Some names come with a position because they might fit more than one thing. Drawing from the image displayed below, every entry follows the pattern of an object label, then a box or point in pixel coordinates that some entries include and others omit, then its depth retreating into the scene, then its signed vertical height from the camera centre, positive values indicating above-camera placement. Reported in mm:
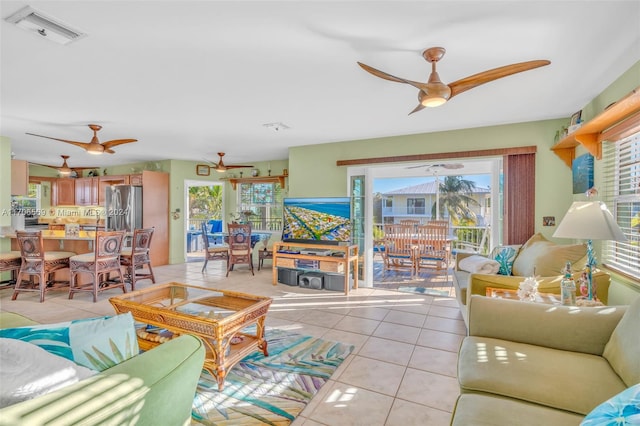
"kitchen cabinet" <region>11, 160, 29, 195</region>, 4949 +575
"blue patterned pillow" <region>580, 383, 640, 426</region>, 733 -502
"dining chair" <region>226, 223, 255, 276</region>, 5523 -560
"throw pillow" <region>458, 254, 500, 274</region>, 3031 -542
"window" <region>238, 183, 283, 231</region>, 6977 +189
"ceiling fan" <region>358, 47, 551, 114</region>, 1924 +869
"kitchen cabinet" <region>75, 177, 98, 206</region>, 7414 +521
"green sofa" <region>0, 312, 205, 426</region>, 687 -493
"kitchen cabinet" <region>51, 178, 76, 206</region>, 7723 +516
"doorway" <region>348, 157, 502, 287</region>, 4016 +385
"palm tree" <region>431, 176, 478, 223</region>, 8375 +396
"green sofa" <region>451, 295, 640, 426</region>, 1161 -719
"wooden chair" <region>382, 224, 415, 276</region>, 5371 -565
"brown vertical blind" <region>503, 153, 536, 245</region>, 3723 +183
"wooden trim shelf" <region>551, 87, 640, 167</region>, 2030 +710
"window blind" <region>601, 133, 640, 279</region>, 2312 +124
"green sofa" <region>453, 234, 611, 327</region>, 2297 -505
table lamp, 1863 -85
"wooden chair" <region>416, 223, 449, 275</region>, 5195 -550
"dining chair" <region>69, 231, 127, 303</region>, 3941 -654
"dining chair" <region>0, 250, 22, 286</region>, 4172 -673
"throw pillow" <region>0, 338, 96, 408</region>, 754 -427
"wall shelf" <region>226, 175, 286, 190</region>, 6597 +734
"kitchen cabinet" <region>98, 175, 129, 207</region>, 7219 +681
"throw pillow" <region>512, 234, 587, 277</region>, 2510 -406
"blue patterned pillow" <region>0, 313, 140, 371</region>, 1018 -441
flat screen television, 4617 -118
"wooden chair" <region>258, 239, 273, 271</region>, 6027 -822
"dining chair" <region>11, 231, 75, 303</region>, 3889 -615
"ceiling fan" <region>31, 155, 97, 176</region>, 5943 +846
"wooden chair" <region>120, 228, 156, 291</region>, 4523 -635
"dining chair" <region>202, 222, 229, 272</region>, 5746 -770
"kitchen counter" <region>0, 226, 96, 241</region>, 4374 -335
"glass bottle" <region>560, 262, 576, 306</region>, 1972 -516
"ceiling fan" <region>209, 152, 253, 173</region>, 5825 +882
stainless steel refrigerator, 6221 +110
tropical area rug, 1774 -1167
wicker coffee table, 2023 -793
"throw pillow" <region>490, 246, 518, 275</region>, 3192 -491
